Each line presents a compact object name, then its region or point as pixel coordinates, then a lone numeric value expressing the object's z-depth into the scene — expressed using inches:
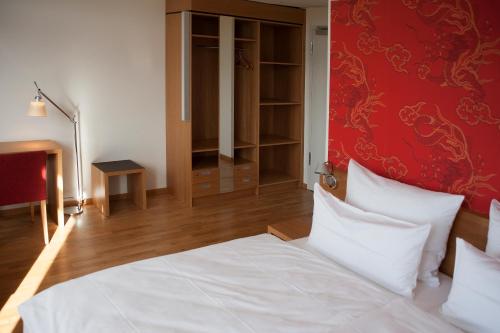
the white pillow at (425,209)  85.5
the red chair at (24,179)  142.3
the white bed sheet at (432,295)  78.5
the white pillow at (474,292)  66.7
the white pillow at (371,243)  82.0
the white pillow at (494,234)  74.9
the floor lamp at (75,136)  162.2
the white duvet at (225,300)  69.6
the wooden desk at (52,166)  159.3
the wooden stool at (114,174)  177.2
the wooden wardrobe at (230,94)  190.9
